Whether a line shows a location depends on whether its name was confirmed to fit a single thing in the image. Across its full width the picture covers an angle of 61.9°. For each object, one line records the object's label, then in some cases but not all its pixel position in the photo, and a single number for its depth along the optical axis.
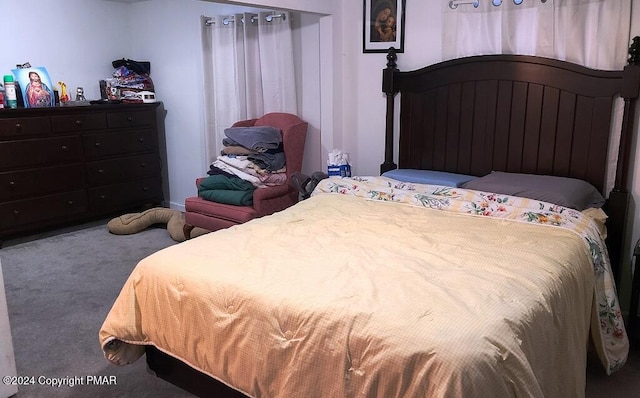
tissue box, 3.78
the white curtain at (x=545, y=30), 2.81
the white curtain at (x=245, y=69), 4.16
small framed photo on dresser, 4.39
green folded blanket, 3.92
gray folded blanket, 3.92
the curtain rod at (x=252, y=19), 4.09
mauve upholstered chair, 3.85
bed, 1.58
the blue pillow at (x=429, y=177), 3.18
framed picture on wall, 3.59
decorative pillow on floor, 4.58
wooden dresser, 4.26
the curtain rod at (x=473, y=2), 3.11
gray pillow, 2.71
